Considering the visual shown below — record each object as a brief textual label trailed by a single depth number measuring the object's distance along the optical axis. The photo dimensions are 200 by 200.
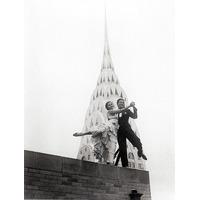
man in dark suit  8.02
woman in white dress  7.90
